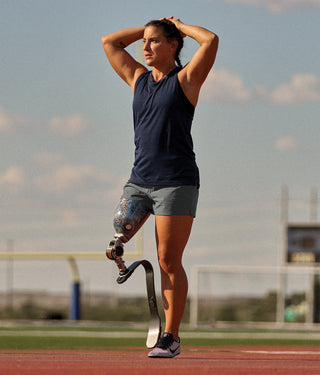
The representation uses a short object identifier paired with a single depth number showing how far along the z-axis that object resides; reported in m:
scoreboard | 41.62
